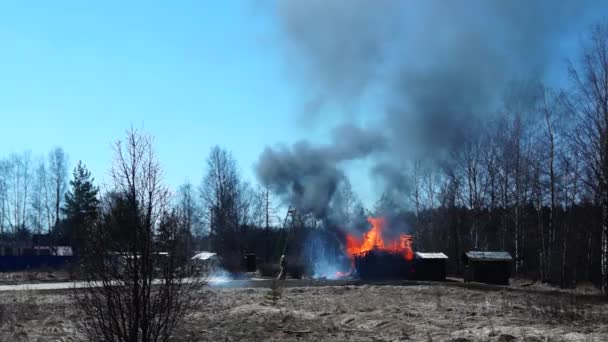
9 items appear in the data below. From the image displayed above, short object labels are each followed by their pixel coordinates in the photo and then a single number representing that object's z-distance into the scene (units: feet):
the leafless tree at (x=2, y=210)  229.45
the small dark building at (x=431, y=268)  125.80
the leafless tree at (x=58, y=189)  234.99
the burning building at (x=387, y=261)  128.57
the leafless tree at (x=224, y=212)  207.41
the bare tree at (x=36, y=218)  234.79
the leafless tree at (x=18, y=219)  231.50
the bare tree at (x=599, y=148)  91.66
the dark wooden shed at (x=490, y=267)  115.55
